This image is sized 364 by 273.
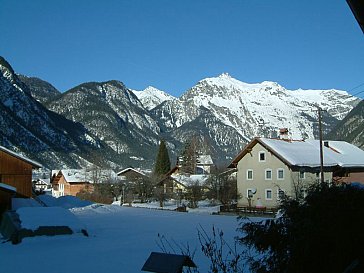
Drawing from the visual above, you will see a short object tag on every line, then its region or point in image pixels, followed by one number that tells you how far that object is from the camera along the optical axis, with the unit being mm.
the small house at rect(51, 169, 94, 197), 82375
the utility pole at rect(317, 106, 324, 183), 36962
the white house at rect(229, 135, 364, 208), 47381
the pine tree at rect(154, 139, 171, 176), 81875
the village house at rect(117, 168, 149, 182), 69875
